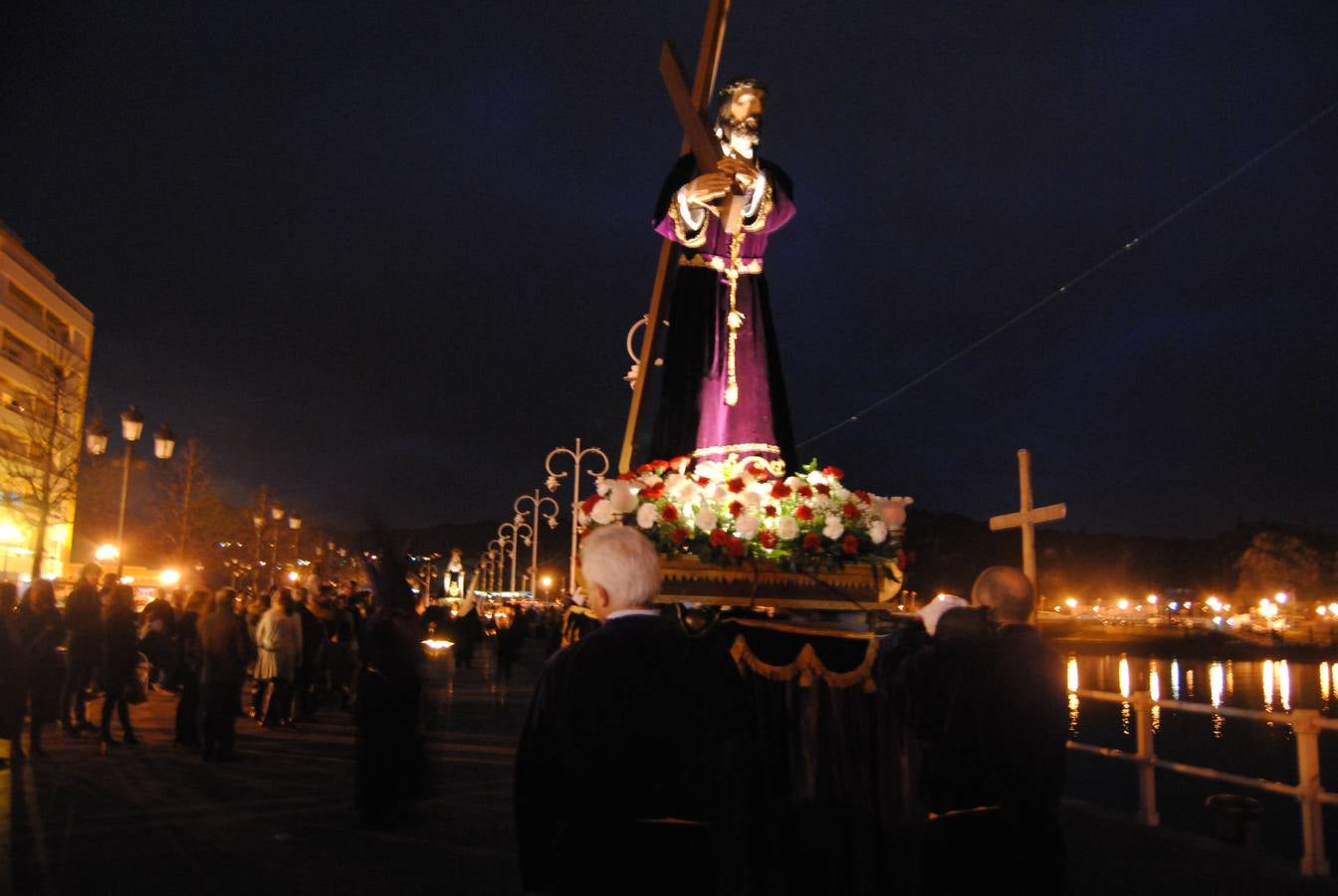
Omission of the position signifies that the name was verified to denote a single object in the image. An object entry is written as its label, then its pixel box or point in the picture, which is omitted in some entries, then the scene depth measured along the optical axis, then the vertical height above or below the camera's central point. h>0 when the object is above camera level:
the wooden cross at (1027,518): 9.36 +1.08
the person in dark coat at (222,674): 11.35 -0.49
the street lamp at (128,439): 20.81 +3.77
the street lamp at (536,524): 29.72 +3.59
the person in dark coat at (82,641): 12.80 -0.18
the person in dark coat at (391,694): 8.07 -0.51
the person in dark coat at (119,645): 12.40 -0.21
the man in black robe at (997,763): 4.18 -0.49
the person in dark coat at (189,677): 12.80 -0.60
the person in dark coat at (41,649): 11.66 -0.26
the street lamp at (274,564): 44.15 +2.77
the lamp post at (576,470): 21.62 +3.45
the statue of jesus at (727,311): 7.48 +2.38
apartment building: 42.59 +13.43
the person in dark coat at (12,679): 10.90 -0.55
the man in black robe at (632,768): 2.90 -0.37
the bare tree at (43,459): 23.62 +4.70
